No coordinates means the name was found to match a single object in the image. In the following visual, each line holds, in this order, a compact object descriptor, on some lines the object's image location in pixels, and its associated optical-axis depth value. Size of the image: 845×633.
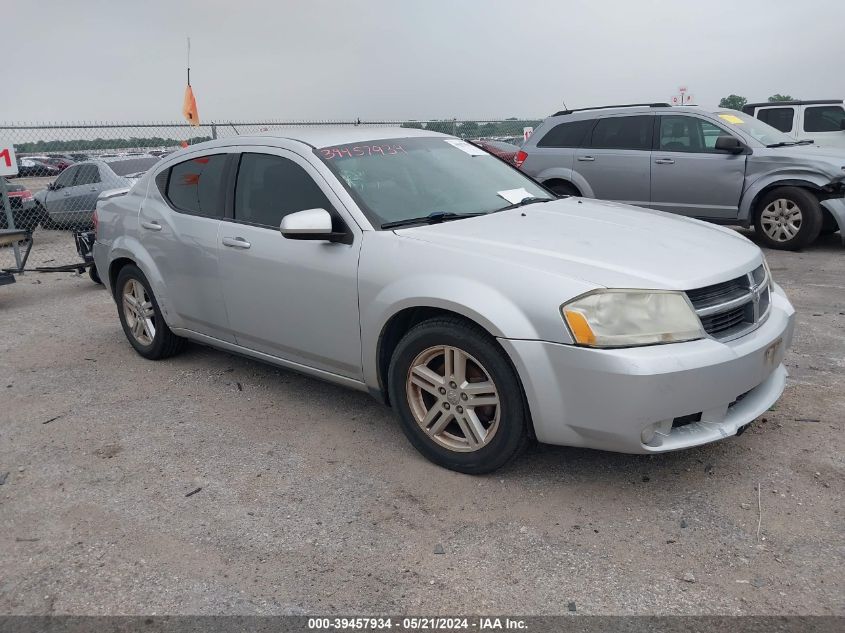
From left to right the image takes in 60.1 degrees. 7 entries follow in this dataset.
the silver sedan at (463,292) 2.99
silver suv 8.59
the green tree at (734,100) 25.75
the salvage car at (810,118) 13.77
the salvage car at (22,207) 11.98
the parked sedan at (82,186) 12.70
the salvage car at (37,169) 16.43
